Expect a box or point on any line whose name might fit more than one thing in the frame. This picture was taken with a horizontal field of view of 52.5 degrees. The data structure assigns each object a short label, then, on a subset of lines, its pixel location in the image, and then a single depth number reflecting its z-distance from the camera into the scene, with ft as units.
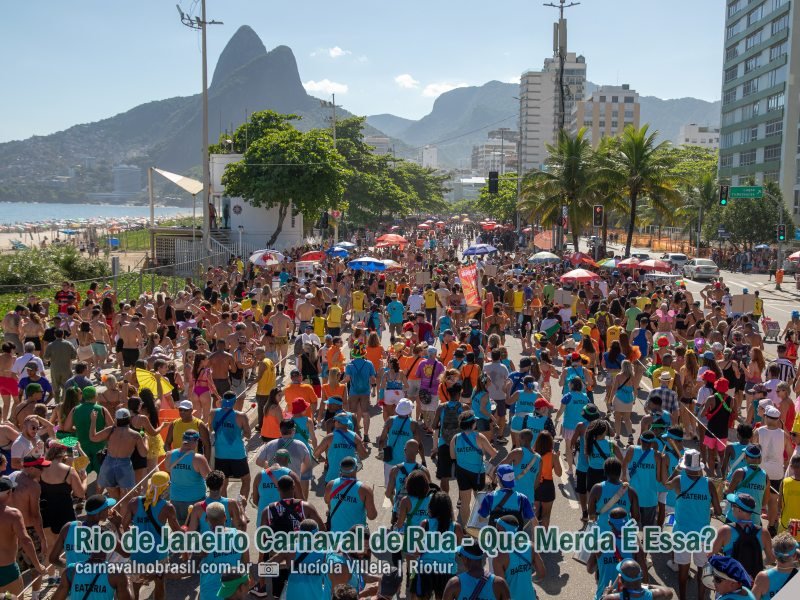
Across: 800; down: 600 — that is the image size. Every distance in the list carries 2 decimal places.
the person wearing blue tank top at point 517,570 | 19.45
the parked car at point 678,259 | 162.01
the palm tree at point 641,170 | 126.72
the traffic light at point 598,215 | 115.65
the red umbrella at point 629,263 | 87.04
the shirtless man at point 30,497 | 23.30
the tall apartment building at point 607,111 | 577.02
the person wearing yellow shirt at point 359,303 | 67.51
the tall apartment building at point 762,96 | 222.07
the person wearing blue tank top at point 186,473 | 25.16
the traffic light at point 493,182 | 134.77
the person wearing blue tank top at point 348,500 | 22.82
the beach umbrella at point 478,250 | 96.78
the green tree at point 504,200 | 260.01
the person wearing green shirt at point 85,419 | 30.53
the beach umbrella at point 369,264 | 82.33
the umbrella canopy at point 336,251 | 109.72
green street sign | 154.81
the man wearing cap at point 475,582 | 17.78
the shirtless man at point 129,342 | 48.67
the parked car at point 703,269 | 147.43
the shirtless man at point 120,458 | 27.78
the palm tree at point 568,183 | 134.31
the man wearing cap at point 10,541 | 21.34
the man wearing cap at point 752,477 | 25.27
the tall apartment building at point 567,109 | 624.43
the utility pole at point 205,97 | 95.20
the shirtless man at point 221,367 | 39.45
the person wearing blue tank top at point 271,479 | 23.53
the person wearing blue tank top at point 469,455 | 27.35
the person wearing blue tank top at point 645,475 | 25.90
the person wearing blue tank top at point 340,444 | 27.09
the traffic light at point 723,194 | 114.57
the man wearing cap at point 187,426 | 28.84
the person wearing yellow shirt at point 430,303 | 68.56
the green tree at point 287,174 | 133.28
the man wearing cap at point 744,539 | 21.26
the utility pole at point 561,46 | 126.41
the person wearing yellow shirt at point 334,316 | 56.59
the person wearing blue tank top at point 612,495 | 23.52
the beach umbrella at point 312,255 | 92.35
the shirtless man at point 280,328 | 52.44
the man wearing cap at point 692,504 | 23.81
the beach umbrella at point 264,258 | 87.45
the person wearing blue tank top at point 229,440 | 29.19
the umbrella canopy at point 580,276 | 72.79
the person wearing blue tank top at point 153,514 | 22.34
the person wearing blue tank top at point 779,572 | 18.76
